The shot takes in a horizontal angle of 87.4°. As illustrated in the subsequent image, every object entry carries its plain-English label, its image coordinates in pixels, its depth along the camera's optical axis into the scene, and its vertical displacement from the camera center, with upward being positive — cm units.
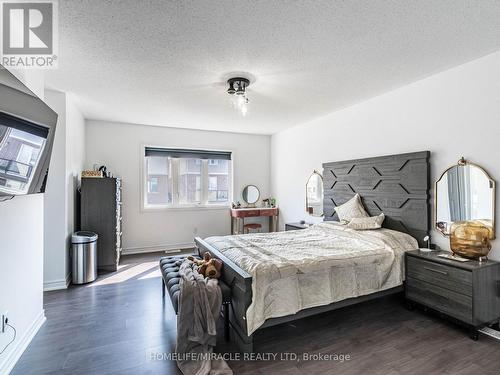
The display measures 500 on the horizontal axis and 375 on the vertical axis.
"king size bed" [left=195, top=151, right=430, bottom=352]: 213 -62
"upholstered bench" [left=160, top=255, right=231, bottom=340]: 220 -83
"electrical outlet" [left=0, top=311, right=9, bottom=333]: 180 -88
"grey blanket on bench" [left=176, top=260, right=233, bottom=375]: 196 -102
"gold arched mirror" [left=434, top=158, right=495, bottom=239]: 248 -8
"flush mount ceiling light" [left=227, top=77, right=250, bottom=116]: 299 +122
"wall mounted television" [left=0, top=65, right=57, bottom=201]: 147 +37
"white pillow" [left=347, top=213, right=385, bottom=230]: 333 -41
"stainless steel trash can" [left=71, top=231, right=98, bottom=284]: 356 -89
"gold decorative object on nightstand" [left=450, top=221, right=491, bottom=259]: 241 -47
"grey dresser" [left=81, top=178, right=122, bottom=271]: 398 -33
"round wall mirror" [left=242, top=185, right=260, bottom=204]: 612 -5
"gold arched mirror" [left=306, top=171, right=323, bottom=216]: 467 -7
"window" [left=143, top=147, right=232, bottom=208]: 536 +31
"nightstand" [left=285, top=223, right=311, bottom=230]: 447 -60
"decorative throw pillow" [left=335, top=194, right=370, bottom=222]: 366 -27
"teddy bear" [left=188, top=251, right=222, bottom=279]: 238 -70
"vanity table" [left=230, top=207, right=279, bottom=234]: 557 -50
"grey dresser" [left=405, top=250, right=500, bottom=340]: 225 -91
